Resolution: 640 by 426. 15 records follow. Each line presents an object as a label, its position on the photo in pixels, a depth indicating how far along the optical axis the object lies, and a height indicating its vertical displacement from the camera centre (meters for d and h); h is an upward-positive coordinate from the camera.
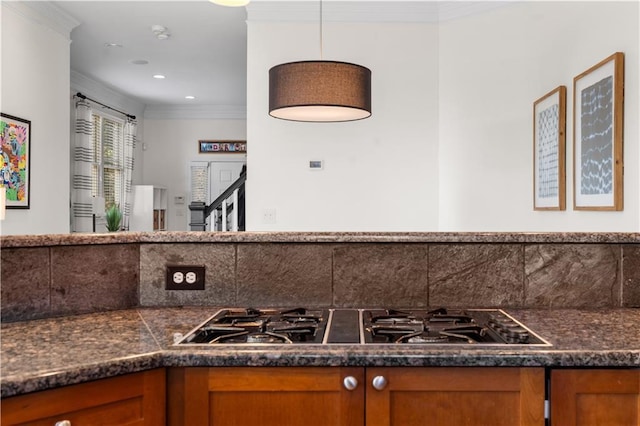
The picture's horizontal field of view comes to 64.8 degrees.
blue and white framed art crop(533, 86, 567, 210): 2.74 +0.37
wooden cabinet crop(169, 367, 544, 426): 1.17 -0.43
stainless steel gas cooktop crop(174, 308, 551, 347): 1.25 -0.31
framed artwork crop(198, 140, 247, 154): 8.20 +1.07
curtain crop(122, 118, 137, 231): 7.12 +0.70
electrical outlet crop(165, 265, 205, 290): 1.70 -0.22
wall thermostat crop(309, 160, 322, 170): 3.87 +0.36
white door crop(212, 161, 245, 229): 8.20 +0.67
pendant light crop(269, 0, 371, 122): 2.21 +0.58
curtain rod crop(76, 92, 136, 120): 5.98 +1.41
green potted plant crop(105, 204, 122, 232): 5.84 -0.09
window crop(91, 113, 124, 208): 6.50 +0.72
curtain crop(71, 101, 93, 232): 5.95 +0.41
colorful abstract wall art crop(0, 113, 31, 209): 3.71 +0.41
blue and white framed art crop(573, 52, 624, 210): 2.22 +0.38
